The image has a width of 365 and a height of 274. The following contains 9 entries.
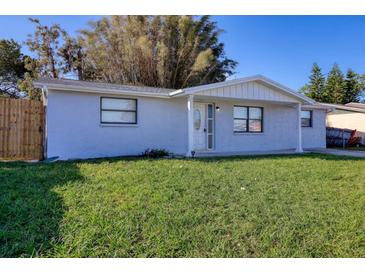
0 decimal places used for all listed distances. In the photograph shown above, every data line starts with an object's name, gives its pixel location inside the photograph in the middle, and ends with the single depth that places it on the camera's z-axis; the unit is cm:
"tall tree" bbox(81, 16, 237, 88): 2102
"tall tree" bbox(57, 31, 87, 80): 2373
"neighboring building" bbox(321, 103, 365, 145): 1988
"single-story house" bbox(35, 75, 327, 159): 941
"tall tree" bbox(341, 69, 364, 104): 3591
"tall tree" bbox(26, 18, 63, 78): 2316
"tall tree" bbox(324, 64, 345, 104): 3528
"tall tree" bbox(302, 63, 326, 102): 3666
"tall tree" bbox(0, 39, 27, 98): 2403
